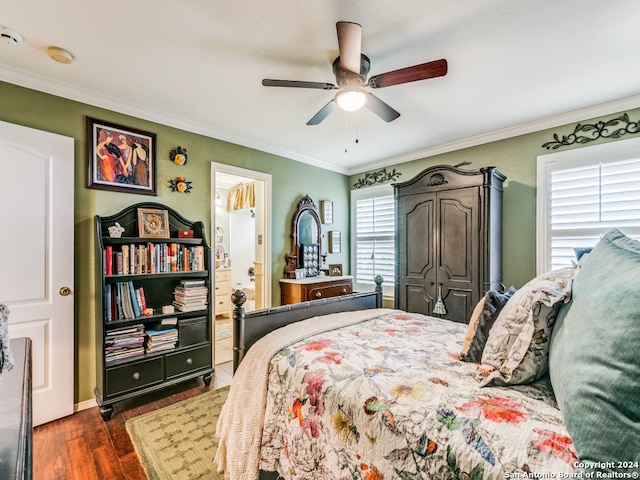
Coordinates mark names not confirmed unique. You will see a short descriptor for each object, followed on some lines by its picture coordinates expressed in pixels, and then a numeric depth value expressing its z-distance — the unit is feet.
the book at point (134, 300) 8.03
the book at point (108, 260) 7.57
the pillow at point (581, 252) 5.03
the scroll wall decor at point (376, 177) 13.61
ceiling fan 5.02
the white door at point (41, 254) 6.82
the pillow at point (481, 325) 4.50
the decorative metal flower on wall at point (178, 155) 9.46
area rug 5.69
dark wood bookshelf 7.48
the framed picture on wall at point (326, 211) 14.12
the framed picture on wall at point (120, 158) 8.02
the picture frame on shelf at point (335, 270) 13.84
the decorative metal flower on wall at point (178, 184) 9.49
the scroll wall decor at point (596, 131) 8.15
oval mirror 12.53
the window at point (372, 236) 13.57
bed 2.59
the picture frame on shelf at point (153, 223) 8.46
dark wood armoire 9.27
